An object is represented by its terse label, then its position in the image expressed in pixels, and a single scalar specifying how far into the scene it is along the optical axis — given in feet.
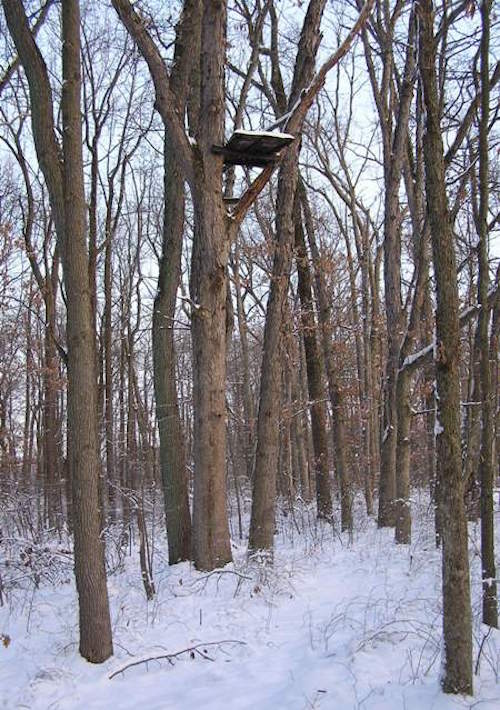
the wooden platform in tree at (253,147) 19.71
